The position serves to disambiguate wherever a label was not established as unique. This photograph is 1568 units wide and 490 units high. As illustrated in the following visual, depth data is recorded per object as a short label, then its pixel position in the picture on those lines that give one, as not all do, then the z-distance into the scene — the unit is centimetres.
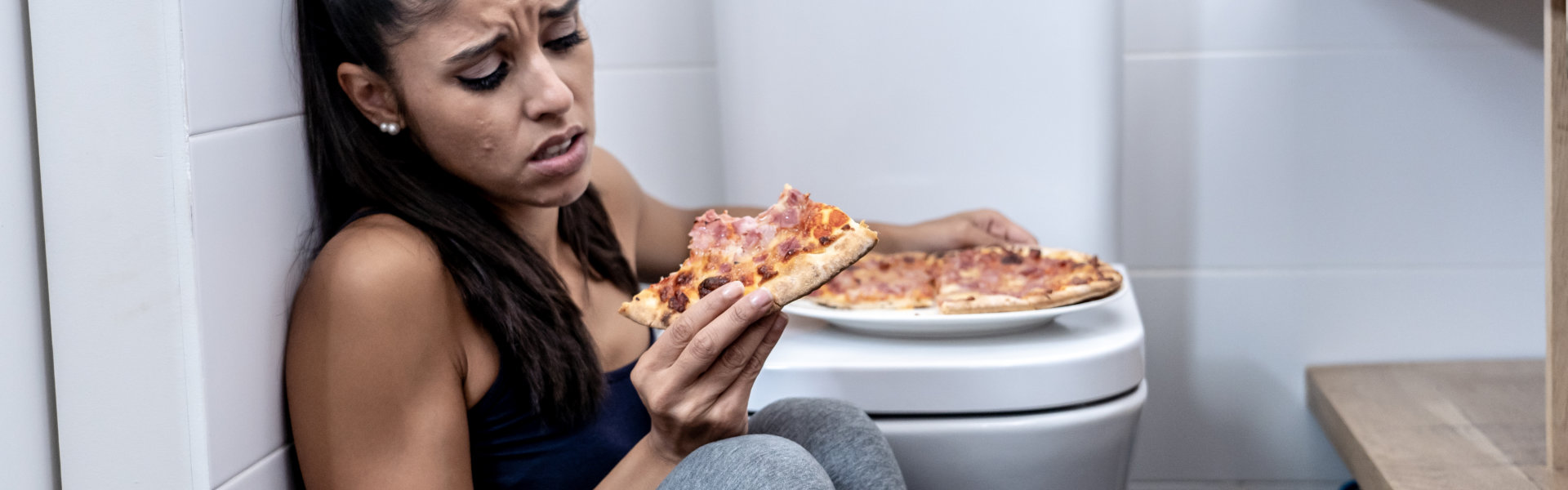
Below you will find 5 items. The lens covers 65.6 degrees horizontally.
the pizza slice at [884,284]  122
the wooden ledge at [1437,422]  125
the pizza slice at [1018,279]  114
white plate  113
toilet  148
